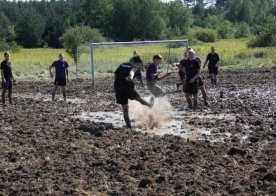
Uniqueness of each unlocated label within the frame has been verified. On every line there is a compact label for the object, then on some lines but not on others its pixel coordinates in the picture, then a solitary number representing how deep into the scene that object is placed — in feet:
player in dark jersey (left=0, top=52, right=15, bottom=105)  61.87
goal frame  86.02
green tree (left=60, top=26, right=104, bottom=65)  108.47
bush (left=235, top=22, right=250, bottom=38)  335.26
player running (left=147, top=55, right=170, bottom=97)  54.36
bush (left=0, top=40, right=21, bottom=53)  223.49
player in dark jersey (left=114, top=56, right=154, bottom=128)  43.27
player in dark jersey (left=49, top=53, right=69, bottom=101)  64.54
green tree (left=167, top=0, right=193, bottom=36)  356.59
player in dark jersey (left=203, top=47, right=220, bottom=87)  77.20
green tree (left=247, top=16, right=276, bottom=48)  170.30
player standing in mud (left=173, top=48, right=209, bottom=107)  53.71
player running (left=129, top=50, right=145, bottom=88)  68.97
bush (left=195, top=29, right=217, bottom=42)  284.82
